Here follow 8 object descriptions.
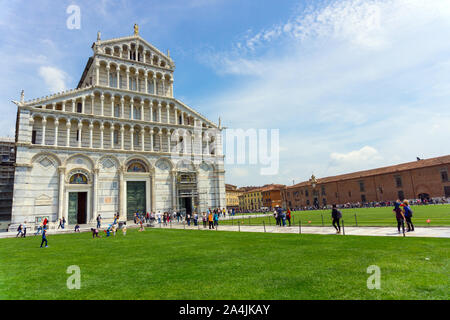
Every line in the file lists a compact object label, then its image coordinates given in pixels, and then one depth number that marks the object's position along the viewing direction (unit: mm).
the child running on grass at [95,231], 18250
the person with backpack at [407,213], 13148
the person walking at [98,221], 26550
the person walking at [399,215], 12594
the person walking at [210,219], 21859
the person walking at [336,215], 14255
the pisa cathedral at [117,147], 28922
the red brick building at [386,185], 51750
